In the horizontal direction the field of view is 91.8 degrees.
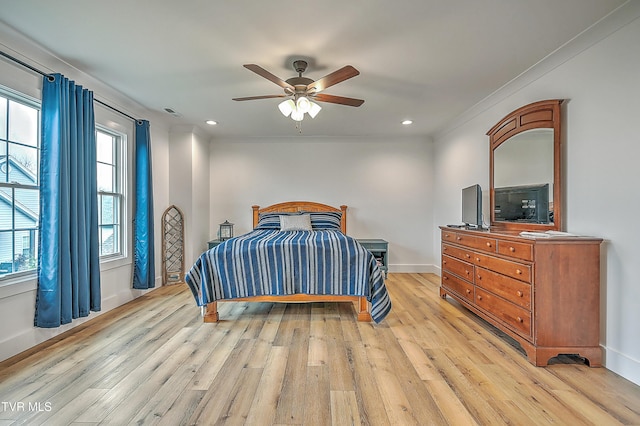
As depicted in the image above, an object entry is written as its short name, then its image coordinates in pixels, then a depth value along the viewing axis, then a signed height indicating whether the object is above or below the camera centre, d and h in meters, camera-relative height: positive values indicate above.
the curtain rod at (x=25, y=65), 2.41 +1.19
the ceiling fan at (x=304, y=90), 2.57 +1.11
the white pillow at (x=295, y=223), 4.95 -0.21
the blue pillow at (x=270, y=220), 5.09 -0.18
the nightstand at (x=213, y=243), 5.10 -0.55
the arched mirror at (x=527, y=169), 2.73 +0.42
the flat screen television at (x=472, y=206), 3.65 +0.05
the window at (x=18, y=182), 2.52 +0.23
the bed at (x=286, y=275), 3.20 -0.67
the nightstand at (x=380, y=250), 5.22 -0.67
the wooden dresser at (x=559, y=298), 2.29 -0.65
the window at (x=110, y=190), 3.71 +0.24
